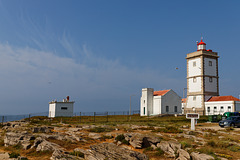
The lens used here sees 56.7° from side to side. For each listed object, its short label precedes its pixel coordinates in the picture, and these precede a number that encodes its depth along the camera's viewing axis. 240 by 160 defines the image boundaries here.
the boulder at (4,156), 13.22
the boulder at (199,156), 11.83
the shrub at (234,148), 14.78
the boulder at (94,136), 18.71
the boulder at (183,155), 12.39
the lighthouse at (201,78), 57.81
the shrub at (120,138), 16.79
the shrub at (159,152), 13.70
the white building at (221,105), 51.78
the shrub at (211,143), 15.90
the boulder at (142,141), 15.10
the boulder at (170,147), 13.54
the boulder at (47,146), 14.61
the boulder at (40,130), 22.88
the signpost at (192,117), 26.09
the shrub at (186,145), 14.80
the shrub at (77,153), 12.75
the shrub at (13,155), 13.49
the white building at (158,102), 61.28
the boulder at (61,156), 11.97
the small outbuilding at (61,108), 58.75
